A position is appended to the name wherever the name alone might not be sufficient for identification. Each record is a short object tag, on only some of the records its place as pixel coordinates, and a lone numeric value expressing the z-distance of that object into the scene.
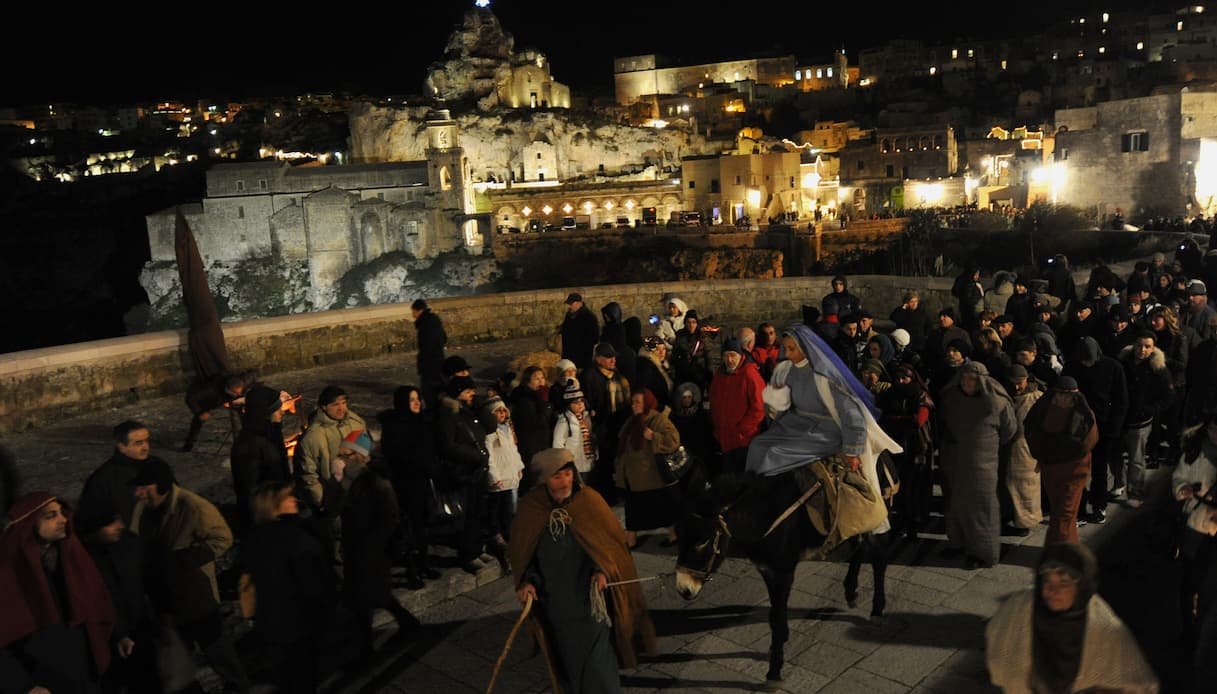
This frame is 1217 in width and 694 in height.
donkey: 4.31
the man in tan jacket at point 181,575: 4.32
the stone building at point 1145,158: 28.17
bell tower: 60.22
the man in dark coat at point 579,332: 8.62
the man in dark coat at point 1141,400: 6.80
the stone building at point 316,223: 59.81
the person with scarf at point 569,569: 3.86
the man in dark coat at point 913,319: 9.02
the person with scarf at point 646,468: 5.84
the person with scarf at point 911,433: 6.03
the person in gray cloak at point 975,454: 5.67
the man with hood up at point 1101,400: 6.49
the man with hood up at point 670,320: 8.80
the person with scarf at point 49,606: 3.66
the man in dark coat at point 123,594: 4.06
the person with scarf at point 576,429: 6.13
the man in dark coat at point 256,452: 5.45
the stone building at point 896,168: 55.29
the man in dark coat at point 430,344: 8.32
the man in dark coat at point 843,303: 8.93
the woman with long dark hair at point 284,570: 3.99
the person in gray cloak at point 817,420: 4.69
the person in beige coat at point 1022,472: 5.97
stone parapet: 9.30
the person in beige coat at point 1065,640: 2.95
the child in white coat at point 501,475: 5.89
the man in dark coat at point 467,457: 5.67
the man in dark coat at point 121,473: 4.51
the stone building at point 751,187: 57.00
